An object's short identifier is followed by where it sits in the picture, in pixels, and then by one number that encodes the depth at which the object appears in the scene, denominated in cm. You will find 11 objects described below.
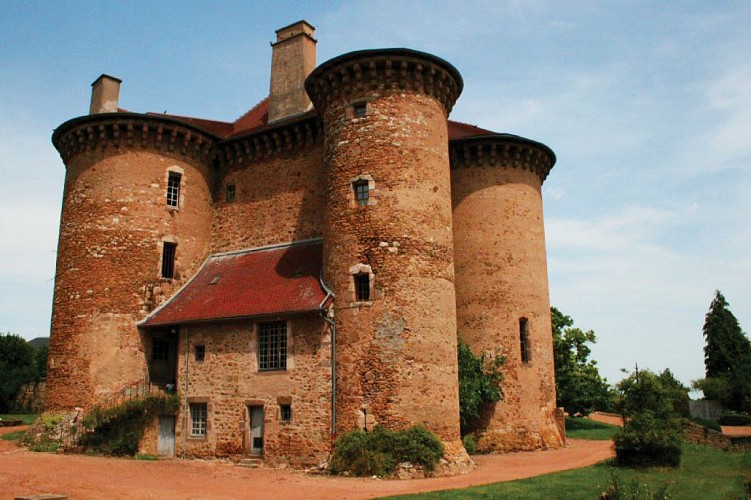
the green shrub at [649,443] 1647
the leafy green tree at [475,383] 2148
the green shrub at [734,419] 3525
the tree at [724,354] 4075
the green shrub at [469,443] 2119
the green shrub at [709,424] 2683
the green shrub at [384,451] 1661
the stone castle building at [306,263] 1842
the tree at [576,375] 3091
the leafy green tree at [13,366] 4075
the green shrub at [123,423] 2030
